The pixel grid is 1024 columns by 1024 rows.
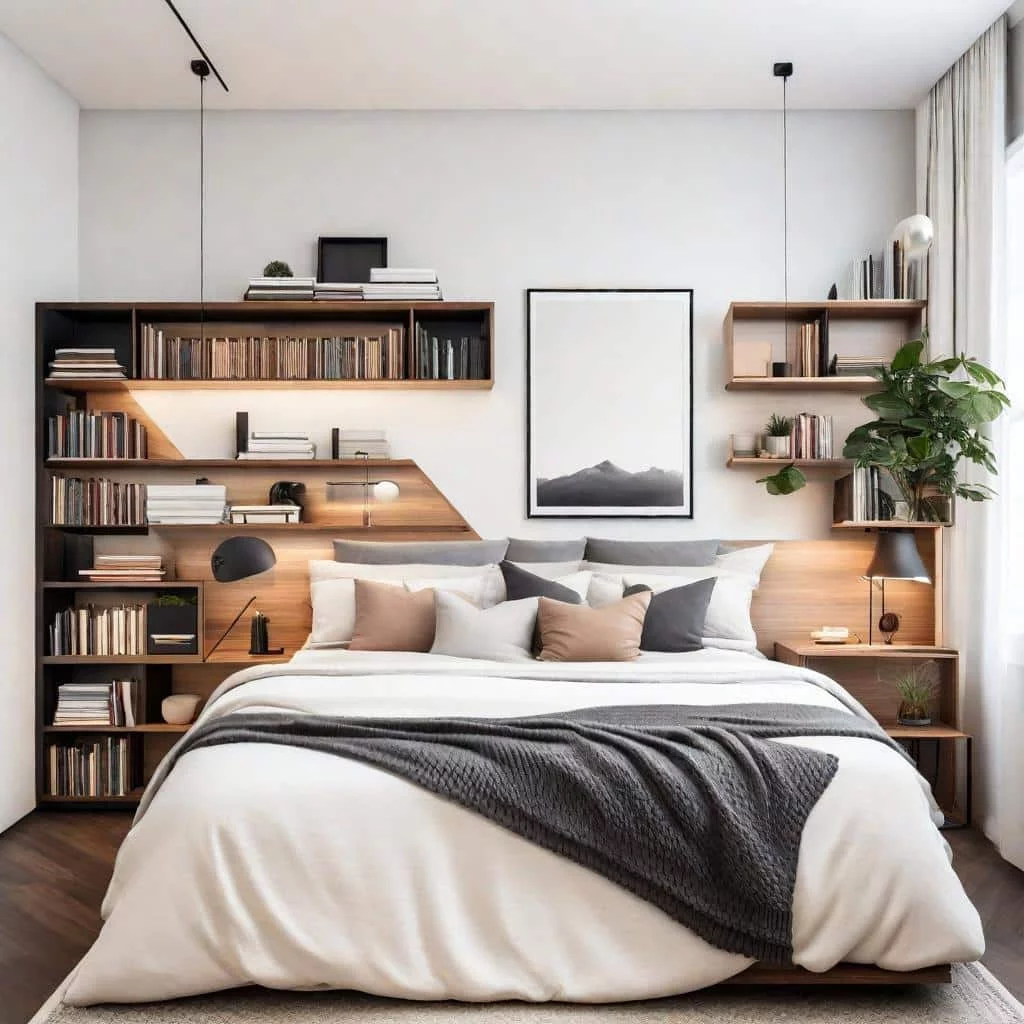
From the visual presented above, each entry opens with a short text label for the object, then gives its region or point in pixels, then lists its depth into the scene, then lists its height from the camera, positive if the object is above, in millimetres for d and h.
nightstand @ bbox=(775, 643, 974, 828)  4055 -844
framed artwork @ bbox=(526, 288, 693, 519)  4637 +459
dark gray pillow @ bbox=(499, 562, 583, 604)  4031 -345
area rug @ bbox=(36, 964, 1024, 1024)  2355 -1210
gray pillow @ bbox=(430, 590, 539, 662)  3695 -474
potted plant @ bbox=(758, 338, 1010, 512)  3846 +302
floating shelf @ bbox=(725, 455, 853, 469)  4414 +179
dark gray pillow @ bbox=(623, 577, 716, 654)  3924 -465
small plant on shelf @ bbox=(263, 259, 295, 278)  4473 +1031
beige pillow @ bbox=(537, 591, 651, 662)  3678 -474
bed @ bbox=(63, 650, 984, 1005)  2330 -938
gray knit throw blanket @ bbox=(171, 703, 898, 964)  2367 -713
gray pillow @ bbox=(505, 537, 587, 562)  4500 -218
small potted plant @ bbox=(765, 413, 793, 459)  4441 +290
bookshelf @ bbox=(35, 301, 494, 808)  4465 +27
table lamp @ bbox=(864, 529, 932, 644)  4152 -231
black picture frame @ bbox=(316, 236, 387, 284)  4633 +1120
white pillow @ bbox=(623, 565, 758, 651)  4105 -434
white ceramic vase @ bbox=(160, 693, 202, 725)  4348 -900
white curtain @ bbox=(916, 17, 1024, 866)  3795 +664
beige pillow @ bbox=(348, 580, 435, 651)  3896 -458
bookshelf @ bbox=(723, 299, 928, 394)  4492 +799
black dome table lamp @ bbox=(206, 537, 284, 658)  3877 -225
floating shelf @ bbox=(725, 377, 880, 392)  4406 +530
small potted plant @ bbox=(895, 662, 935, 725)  4164 -825
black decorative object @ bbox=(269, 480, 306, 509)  4574 +44
